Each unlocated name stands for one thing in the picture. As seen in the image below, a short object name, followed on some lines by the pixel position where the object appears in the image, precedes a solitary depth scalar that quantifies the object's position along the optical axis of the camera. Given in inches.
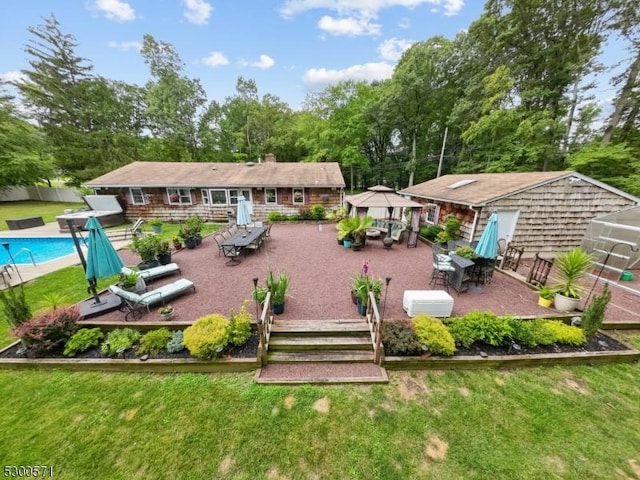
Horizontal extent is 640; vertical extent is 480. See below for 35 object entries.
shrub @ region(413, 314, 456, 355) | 168.2
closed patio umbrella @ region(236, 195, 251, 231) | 435.8
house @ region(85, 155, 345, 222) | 622.8
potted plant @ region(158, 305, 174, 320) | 199.9
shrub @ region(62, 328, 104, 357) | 172.2
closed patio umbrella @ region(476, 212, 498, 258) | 254.7
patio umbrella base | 209.2
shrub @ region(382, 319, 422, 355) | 169.3
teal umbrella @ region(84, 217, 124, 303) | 207.0
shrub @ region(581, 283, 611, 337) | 177.0
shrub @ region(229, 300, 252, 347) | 173.5
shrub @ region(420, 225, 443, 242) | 445.7
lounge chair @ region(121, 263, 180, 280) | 262.0
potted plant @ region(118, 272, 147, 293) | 235.8
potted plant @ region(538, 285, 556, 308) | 229.5
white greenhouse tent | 303.6
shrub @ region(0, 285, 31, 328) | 170.1
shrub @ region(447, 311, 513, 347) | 177.3
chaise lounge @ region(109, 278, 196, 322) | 205.2
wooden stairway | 159.8
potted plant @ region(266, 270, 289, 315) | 206.5
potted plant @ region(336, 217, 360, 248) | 388.8
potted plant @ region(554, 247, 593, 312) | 219.0
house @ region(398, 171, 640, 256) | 344.5
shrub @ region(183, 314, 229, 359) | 162.9
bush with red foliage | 166.9
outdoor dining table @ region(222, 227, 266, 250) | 338.7
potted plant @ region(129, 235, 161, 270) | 307.4
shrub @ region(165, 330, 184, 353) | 171.9
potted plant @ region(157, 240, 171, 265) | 322.3
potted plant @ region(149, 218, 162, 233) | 537.3
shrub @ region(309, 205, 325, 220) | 628.1
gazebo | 398.6
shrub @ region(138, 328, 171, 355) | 170.8
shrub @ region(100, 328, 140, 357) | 171.0
